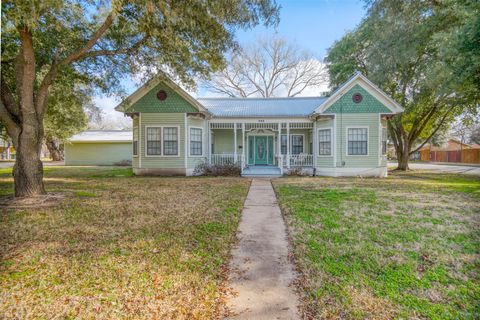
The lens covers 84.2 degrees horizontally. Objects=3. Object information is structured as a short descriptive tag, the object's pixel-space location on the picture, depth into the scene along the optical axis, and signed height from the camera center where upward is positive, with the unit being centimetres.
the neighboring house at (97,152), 2730 +43
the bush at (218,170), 1531 -83
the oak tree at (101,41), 673 +360
